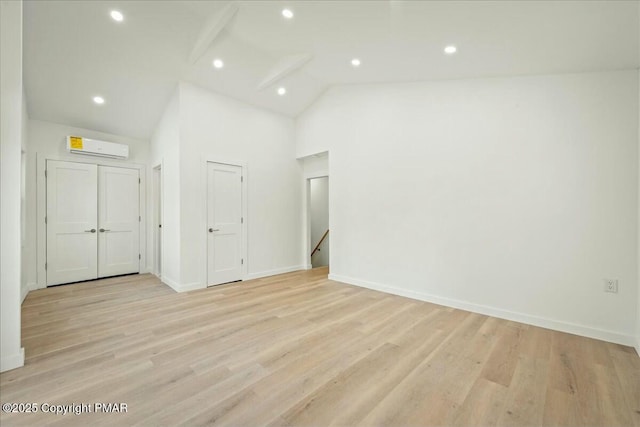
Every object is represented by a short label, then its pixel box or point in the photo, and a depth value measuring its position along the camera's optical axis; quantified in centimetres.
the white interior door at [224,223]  446
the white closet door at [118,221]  498
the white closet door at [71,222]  449
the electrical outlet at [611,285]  258
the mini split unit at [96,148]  450
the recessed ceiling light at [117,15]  291
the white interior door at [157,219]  530
